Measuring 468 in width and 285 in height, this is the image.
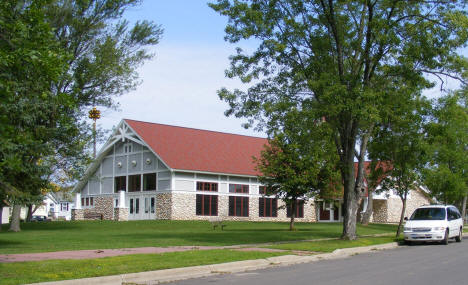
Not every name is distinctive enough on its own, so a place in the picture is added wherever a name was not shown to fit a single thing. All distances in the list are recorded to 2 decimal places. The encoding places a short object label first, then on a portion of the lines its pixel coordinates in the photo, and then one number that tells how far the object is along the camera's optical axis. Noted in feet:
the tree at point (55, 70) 34.78
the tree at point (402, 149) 88.69
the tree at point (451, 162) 106.37
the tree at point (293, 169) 108.37
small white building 231.71
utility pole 205.05
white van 77.46
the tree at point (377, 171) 100.27
